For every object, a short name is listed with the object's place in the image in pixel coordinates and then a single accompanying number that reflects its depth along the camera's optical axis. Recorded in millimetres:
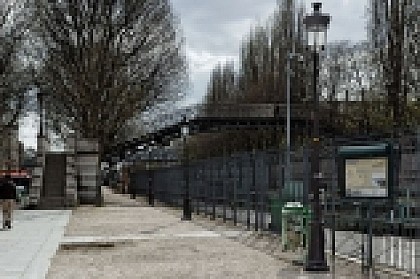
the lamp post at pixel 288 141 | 19997
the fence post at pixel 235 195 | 26625
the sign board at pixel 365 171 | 14156
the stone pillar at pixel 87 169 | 45906
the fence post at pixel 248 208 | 24378
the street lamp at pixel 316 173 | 13719
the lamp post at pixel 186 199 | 30438
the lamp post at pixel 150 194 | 46622
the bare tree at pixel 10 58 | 45125
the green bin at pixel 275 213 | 20736
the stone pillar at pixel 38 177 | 41938
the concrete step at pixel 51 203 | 41312
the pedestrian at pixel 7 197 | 24938
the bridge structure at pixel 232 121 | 60000
